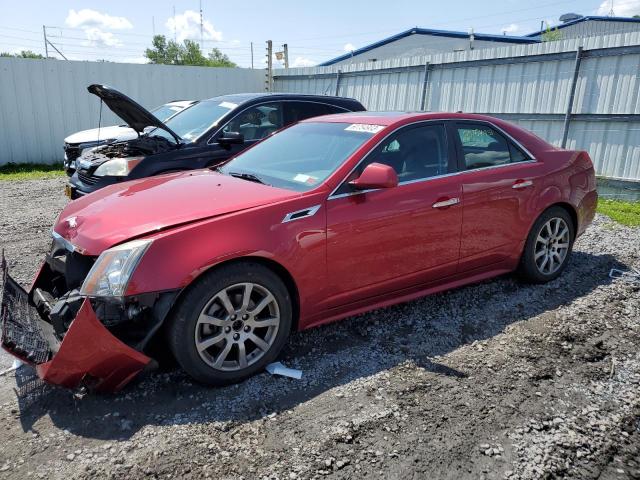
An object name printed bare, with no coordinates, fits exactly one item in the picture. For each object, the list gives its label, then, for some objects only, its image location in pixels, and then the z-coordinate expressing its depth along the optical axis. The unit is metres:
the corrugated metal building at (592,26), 28.94
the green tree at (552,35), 28.02
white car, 8.63
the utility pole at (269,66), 15.84
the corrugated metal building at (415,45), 26.58
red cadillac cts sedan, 2.84
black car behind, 5.89
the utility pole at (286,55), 16.18
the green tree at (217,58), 62.62
